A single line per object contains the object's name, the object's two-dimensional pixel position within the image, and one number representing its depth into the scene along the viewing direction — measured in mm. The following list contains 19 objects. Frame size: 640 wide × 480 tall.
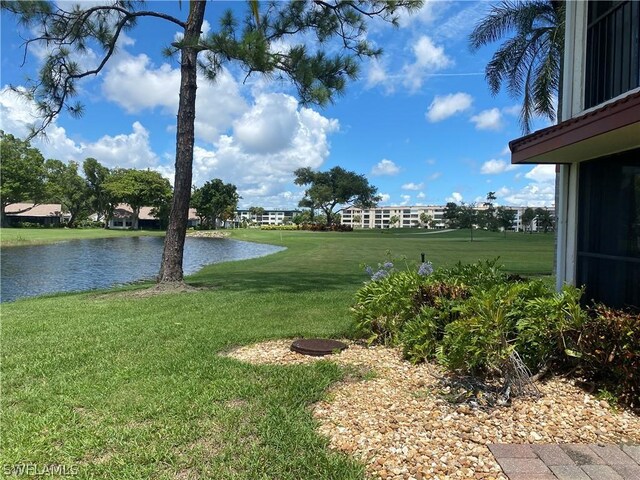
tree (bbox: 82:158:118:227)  66562
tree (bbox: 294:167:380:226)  74875
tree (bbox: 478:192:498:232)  81631
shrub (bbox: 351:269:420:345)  4797
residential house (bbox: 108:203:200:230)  77688
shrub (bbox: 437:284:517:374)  3395
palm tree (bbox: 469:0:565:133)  13000
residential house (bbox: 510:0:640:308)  4617
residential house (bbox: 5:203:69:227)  70500
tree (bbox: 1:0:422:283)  8383
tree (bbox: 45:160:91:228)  61531
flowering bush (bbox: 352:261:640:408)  3352
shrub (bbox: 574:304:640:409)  3238
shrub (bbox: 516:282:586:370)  3639
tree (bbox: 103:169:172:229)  62250
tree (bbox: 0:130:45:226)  47406
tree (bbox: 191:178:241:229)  72875
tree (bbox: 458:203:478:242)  85938
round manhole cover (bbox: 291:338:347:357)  4730
